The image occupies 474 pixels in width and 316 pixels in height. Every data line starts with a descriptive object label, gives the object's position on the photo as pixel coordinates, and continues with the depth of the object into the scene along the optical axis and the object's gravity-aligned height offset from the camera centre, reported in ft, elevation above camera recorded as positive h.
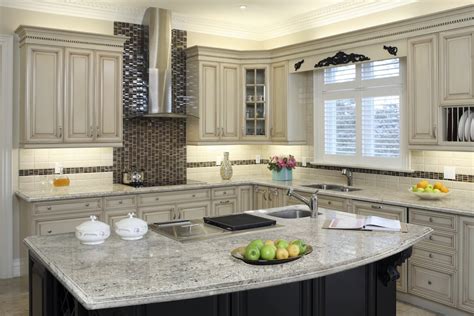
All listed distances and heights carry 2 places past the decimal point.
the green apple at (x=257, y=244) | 7.78 -1.47
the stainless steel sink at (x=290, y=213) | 12.66 -1.57
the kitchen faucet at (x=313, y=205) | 11.67 -1.26
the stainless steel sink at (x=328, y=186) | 18.15 -1.24
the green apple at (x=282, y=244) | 7.90 -1.50
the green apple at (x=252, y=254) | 7.57 -1.59
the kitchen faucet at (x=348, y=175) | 18.12 -0.79
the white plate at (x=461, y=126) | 14.10 +0.82
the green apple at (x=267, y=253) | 7.59 -1.57
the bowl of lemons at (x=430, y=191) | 13.97 -1.09
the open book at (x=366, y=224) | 10.21 -1.55
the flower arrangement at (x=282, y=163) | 19.95 -0.37
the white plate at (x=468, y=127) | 13.91 +0.78
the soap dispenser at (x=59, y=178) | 17.38 -0.86
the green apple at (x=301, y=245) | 8.13 -1.57
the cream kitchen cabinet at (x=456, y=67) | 13.69 +2.56
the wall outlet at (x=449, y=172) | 15.40 -0.59
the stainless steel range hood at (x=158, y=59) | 18.70 +3.75
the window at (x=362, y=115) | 17.03 +1.52
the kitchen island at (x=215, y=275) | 6.63 -1.79
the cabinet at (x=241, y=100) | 20.07 +2.33
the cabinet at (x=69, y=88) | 16.12 +2.34
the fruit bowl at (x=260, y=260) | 7.53 -1.69
